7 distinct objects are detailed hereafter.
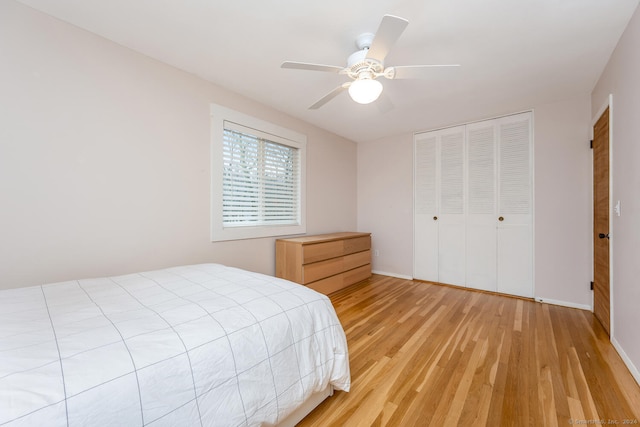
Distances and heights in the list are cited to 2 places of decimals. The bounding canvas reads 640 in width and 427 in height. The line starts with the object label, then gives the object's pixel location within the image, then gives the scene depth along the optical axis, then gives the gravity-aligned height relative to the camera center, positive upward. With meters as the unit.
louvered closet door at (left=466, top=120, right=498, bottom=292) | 3.50 +0.12
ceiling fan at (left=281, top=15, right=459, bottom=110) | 1.67 +1.01
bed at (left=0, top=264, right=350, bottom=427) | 0.71 -0.48
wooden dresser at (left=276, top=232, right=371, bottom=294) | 3.10 -0.61
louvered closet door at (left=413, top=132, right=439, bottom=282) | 3.99 +0.11
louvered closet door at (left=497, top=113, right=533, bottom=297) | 3.26 +0.10
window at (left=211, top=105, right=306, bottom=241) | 2.70 +0.44
